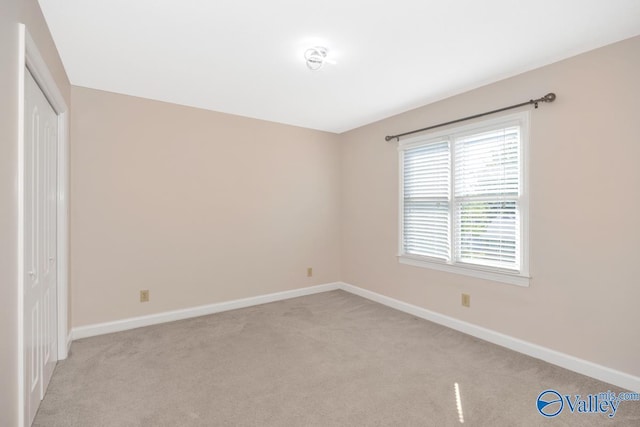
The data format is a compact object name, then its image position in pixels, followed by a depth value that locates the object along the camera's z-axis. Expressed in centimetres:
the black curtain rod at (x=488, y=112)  261
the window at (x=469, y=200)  287
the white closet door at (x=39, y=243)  181
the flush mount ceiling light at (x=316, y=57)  242
